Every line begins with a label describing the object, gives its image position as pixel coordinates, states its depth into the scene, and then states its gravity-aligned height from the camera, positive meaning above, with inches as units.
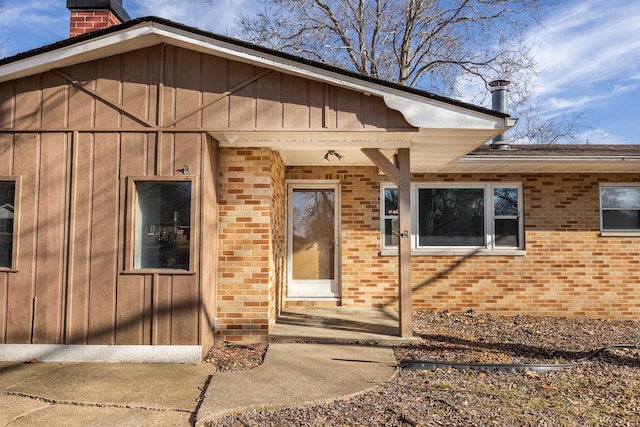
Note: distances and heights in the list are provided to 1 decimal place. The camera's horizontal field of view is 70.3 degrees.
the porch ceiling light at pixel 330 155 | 282.5 +52.2
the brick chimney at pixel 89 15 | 248.4 +121.5
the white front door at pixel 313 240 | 336.5 -2.7
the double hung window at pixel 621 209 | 345.7 +21.4
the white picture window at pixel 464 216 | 345.7 +15.9
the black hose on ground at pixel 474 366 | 195.8 -56.0
